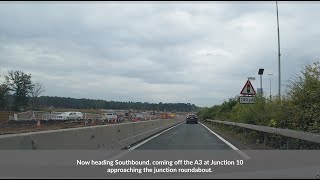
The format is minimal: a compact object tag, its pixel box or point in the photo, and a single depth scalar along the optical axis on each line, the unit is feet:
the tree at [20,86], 333.01
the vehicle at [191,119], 263.29
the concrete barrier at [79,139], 32.07
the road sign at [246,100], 95.40
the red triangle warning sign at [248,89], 93.97
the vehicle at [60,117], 230.89
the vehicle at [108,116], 254.68
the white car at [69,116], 233.31
